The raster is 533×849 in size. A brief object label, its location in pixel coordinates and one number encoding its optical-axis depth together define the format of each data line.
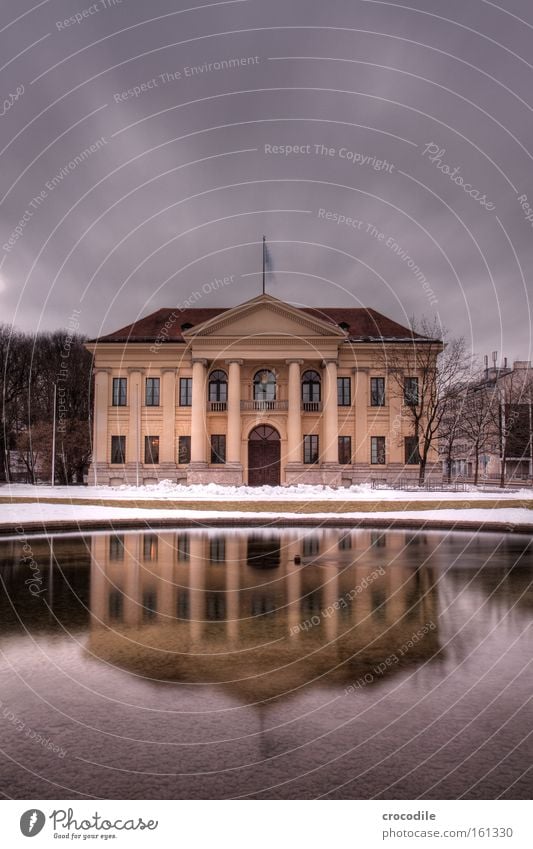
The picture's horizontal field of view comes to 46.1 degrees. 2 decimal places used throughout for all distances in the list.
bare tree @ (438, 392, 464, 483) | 54.04
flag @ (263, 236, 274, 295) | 46.61
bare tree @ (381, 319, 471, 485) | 50.62
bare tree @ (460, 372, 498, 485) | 57.80
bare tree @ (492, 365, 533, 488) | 61.47
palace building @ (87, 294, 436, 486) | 50.88
